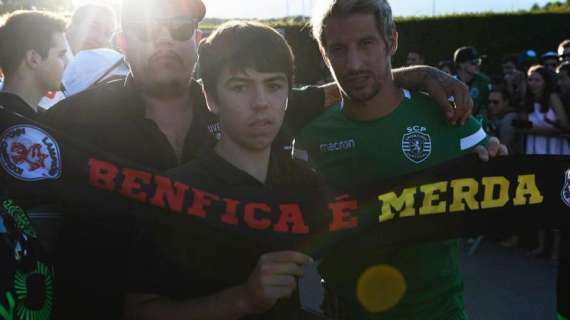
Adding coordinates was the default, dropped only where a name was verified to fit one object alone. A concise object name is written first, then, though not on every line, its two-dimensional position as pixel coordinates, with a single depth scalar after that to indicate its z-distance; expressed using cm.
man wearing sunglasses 249
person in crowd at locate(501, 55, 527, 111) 881
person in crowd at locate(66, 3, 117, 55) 515
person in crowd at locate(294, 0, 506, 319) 260
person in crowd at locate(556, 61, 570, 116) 735
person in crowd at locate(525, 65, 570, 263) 698
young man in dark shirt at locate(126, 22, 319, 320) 183
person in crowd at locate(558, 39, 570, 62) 953
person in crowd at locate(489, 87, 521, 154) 769
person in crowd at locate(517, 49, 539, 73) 1198
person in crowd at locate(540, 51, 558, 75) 991
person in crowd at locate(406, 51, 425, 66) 1304
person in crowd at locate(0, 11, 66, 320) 176
